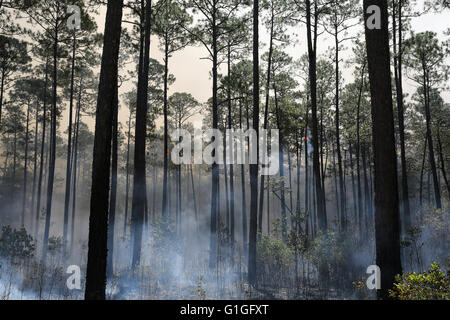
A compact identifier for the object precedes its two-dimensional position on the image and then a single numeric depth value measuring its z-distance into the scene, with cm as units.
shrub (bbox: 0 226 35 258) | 1290
